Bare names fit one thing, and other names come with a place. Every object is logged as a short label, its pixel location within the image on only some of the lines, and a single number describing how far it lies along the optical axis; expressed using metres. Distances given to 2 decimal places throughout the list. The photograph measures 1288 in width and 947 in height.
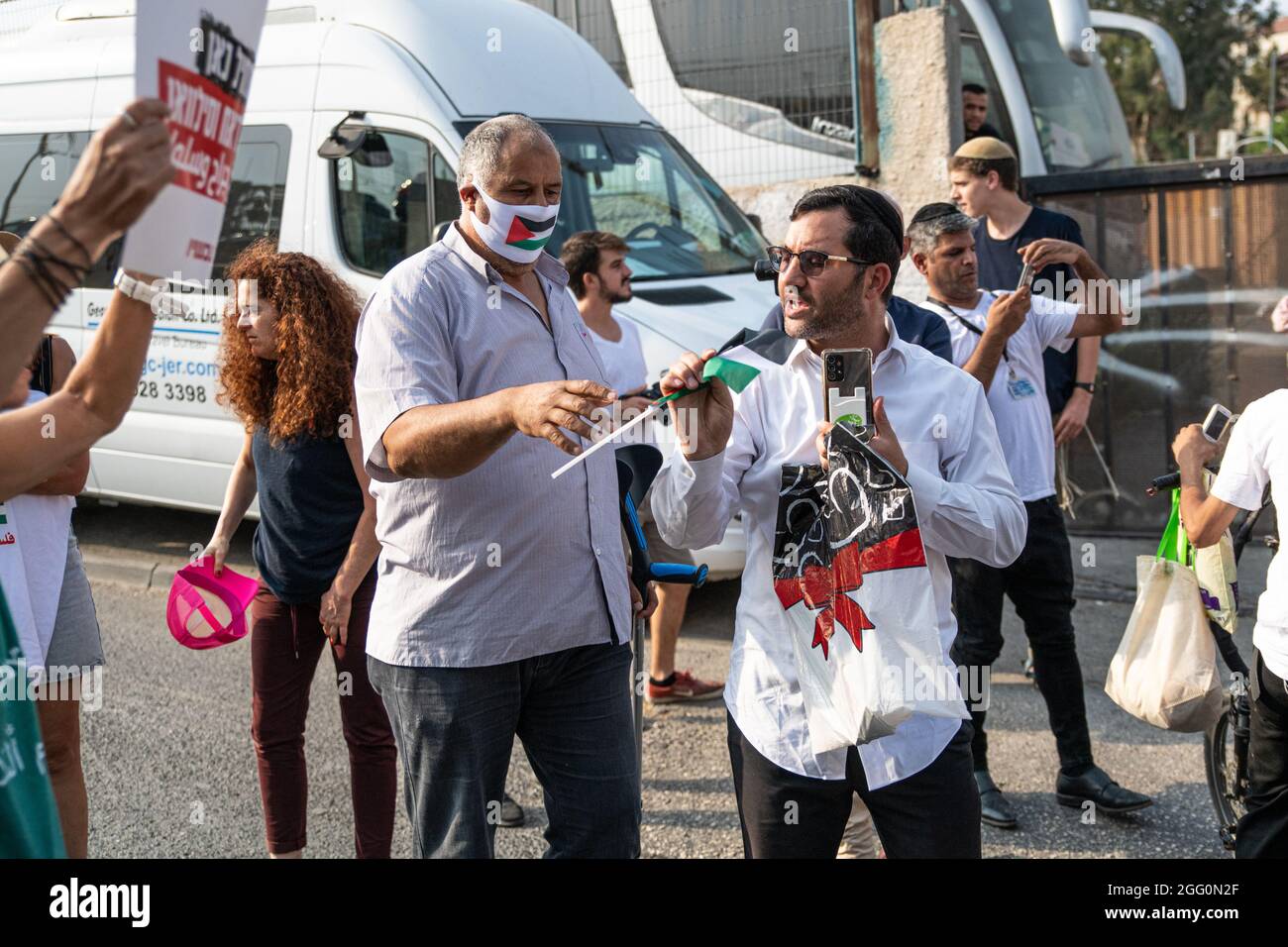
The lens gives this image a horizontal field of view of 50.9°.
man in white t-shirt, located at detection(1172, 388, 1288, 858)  3.14
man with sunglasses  2.69
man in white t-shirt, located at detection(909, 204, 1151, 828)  4.75
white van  7.16
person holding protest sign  1.75
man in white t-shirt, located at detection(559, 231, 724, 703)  5.79
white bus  9.66
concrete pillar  8.93
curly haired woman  3.87
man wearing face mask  2.92
